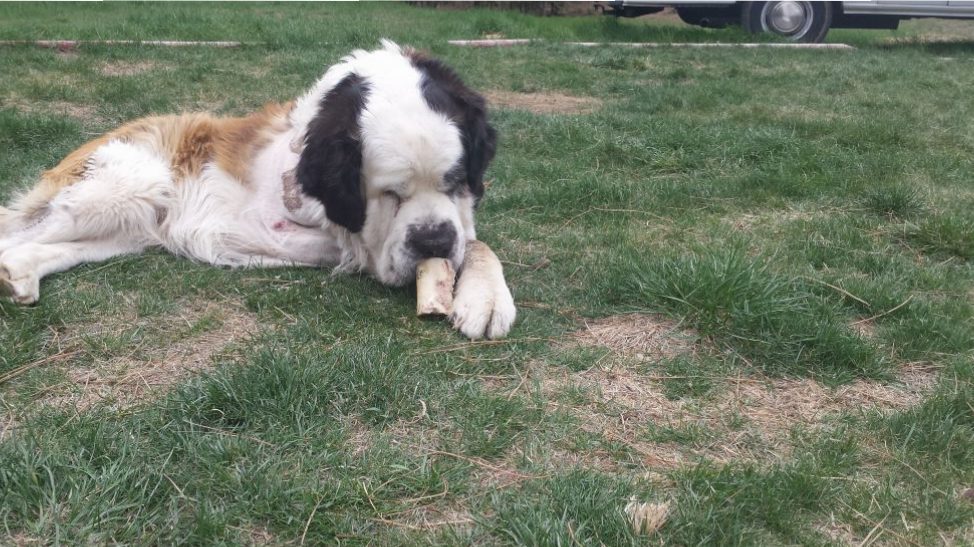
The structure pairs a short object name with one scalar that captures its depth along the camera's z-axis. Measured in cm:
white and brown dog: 353
